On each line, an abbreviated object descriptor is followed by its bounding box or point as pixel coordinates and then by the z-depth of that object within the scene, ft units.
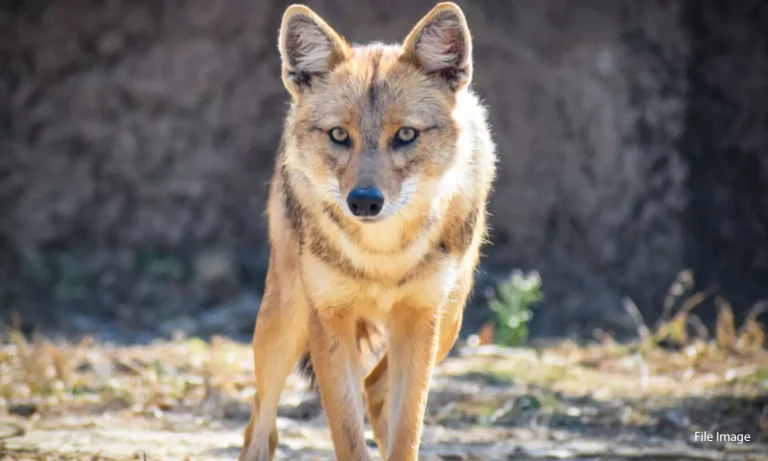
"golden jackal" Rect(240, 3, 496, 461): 26.96
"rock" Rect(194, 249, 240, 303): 54.60
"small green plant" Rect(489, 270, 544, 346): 47.01
